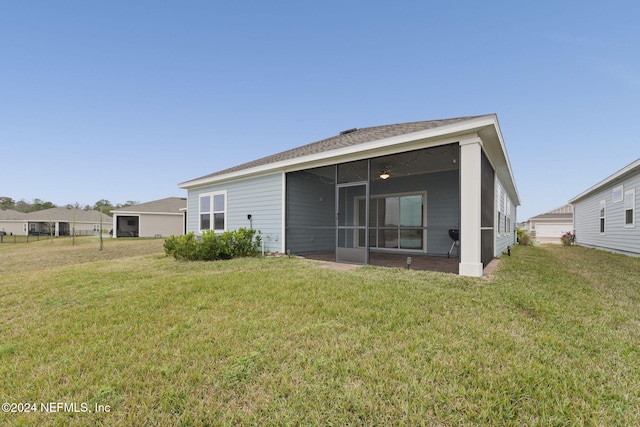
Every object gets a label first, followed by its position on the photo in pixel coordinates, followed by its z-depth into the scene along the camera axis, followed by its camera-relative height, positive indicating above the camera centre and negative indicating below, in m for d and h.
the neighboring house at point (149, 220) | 23.92 -0.40
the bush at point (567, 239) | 16.44 -1.38
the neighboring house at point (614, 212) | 8.99 +0.21
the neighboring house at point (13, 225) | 32.12 -1.18
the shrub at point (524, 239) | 16.08 -1.32
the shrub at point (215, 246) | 7.59 -0.87
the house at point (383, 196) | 5.00 +0.65
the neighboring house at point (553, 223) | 26.36 -0.65
